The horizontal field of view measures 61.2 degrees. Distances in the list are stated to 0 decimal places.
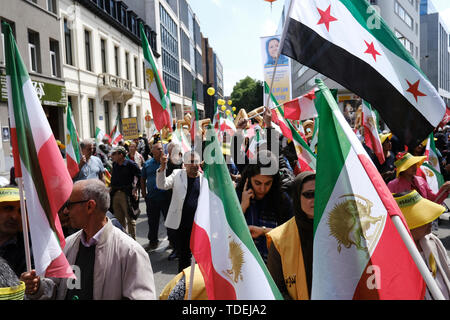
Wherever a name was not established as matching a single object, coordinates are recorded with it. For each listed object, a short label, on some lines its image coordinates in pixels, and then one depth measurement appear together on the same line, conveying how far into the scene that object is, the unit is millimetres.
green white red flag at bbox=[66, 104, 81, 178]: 5148
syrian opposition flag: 2816
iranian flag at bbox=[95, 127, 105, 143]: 13273
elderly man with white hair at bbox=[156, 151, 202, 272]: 4625
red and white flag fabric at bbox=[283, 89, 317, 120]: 5668
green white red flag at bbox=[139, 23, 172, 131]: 5953
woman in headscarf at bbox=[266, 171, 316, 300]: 2139
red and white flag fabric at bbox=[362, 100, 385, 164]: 4926
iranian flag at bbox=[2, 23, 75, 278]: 2047
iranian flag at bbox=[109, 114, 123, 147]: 13022
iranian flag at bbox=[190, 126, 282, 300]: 1838
